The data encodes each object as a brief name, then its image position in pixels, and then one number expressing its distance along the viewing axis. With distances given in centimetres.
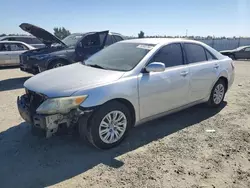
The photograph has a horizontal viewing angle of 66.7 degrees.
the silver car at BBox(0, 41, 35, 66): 903
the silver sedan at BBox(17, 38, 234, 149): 254
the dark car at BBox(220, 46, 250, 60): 1686
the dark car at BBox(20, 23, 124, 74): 635
